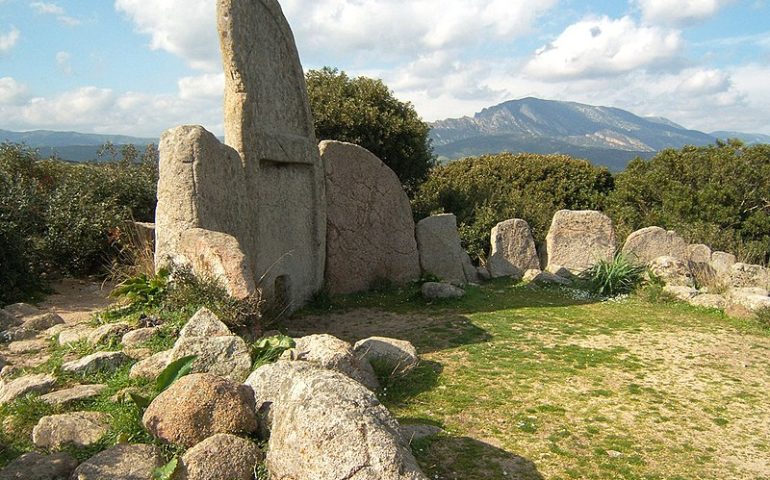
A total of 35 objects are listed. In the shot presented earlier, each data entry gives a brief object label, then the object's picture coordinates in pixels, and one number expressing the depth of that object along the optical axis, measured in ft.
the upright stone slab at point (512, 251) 48.01
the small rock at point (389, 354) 22.52
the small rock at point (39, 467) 12.66
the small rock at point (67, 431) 14.44
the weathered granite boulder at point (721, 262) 44.64
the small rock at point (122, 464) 12.67
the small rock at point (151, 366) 18.58
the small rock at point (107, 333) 22.09
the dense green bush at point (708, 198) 53.11
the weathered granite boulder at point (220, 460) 12.84
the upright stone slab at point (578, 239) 48.26
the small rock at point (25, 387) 17.26
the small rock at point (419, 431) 16.99
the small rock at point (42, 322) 25.91
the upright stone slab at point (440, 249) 44.65
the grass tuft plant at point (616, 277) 42.14
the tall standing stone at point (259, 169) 26.05
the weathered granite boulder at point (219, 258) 23.15
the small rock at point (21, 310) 28.57
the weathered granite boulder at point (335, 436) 11.57
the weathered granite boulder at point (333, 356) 19.15
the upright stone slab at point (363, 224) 38.75
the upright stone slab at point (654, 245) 47.09
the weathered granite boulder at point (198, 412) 14.02
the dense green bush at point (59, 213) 34.88
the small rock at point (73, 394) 16.80
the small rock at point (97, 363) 19.35
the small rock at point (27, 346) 23.04
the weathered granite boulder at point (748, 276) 41.19
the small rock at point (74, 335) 22.81
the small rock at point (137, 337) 21.62
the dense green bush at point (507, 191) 53.55
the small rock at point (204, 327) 19.01
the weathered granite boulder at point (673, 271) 42.04
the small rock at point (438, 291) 37.29
